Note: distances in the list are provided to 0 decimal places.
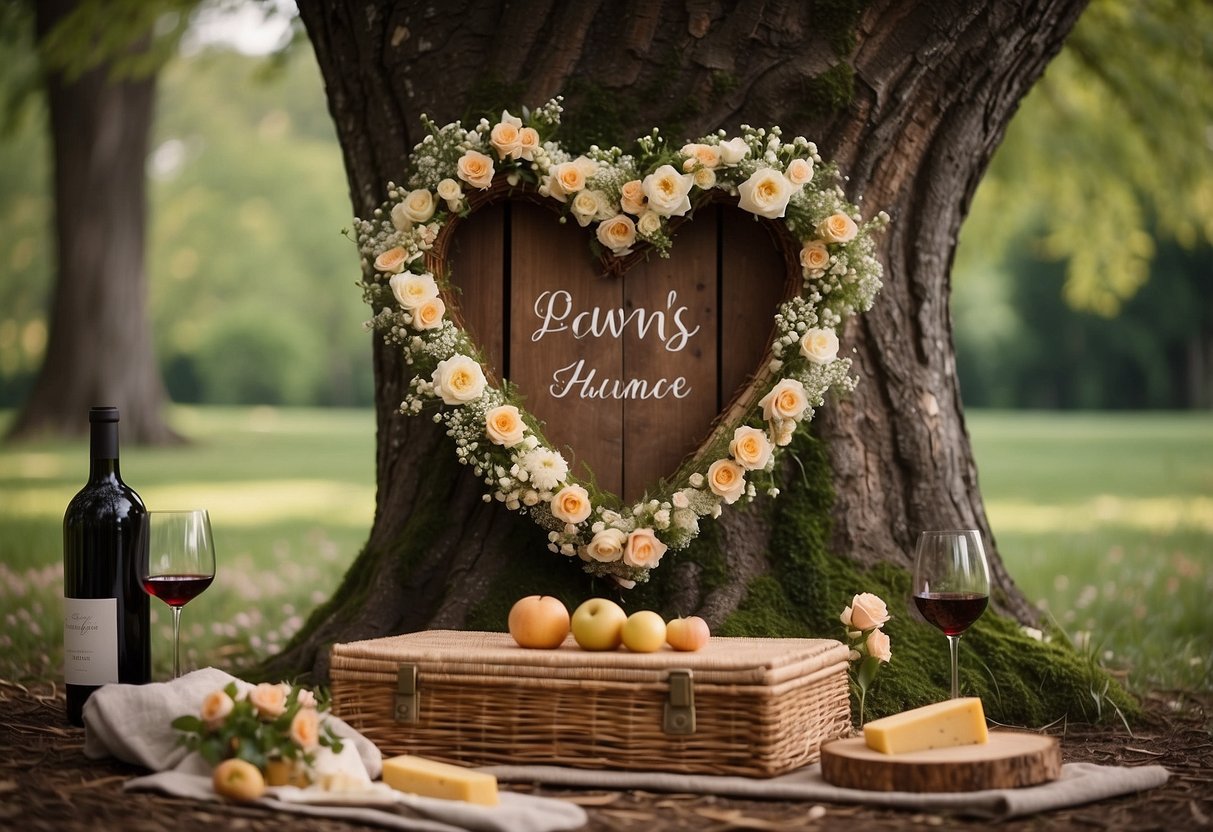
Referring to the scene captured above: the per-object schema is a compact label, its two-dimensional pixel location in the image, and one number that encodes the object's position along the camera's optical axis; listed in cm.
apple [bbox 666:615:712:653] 323
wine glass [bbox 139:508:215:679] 332
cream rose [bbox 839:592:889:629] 353
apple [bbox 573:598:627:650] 323
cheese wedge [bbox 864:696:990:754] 299
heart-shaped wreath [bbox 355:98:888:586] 375
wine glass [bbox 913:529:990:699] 321
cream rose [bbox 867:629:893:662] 350
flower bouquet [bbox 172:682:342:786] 286
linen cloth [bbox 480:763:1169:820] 282
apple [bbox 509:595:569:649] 329
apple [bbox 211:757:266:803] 280
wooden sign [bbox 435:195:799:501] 398
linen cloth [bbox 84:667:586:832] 267
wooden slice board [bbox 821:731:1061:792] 289
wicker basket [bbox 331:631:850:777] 308
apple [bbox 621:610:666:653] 319
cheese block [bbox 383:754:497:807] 276
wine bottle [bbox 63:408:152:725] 357
